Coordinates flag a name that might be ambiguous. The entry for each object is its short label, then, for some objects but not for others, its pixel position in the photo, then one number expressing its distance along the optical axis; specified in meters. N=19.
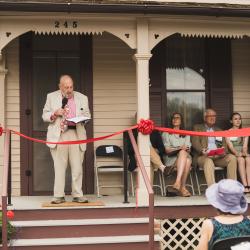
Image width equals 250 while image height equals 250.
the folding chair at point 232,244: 5.25
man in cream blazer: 11.86
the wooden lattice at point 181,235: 11.84
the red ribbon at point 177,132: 11.87
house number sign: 12.18
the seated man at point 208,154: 13.01
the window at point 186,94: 14.74
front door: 14.03
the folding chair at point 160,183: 13.76
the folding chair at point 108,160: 13.84
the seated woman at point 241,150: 13.42
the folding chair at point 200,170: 13.57
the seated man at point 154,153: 12.98
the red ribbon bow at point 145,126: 11.99
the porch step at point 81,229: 10.52
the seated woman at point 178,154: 13.03
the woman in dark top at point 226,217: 5.45
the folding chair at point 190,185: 13.86
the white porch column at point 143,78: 12.21
